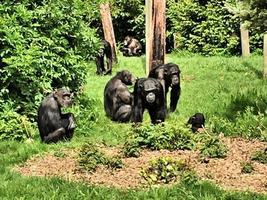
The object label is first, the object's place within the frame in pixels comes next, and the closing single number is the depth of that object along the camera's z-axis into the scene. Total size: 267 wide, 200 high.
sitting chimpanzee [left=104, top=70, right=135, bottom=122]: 12.67
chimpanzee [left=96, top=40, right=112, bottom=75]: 21.03
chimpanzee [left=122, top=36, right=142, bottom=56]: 31.61
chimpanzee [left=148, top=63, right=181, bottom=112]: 12.84
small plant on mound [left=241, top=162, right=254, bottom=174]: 7.68
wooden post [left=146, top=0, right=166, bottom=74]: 16.47
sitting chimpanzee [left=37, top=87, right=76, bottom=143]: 10.34
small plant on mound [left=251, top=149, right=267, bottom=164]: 8.22
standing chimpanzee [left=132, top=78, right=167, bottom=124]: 10.83
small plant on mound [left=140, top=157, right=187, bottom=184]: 7.29
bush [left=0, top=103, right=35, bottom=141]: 10.95
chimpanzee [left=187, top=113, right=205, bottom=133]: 10.43
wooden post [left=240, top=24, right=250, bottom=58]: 23.03
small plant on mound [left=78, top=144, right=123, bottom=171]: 8.11
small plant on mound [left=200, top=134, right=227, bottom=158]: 8.59
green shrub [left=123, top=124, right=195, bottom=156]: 9.30
